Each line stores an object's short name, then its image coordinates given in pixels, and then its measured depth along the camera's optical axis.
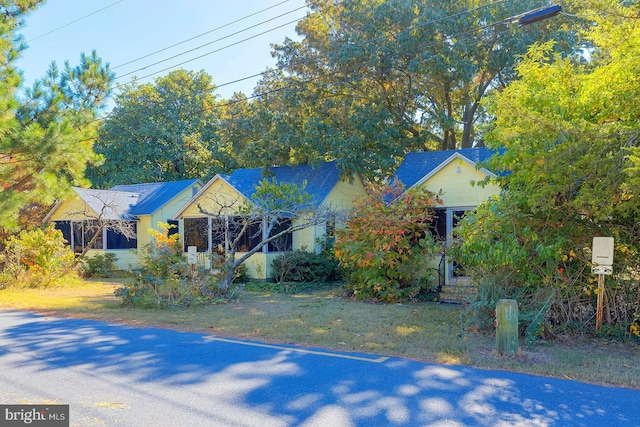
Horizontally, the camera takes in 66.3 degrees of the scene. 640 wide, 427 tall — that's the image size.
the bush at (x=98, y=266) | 20.70
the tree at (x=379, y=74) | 18.28
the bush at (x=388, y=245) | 12.77
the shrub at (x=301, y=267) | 16.83
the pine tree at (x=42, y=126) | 10.15
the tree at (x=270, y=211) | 14.38
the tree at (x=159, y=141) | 33.00
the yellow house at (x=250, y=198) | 17.91
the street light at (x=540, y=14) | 9.23
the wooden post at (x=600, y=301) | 8.08
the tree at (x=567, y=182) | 7.54
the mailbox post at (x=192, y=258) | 13.02
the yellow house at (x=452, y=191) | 14.05
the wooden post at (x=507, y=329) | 7.24
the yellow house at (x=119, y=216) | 22.55
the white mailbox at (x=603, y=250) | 7.86
